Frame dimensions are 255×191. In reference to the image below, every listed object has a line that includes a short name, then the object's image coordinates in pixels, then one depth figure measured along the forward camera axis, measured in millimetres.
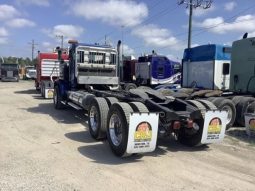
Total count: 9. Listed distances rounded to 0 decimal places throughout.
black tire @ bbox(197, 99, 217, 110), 4853
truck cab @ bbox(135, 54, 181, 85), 14659
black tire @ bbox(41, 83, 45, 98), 12756
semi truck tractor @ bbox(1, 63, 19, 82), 27254
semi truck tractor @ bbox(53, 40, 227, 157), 4091
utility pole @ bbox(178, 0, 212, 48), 19430
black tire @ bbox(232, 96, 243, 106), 6937
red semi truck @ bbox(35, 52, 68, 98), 13589
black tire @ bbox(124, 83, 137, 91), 12032
